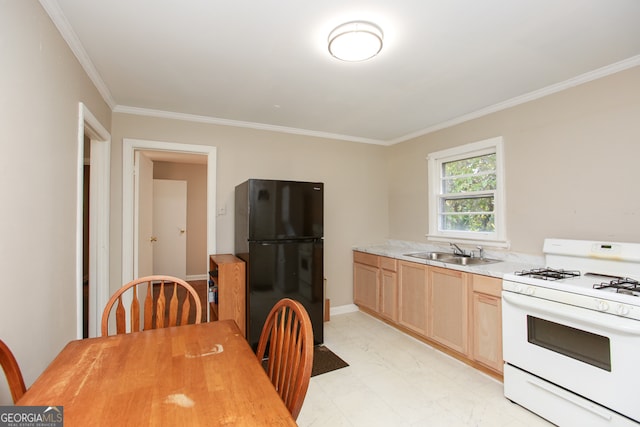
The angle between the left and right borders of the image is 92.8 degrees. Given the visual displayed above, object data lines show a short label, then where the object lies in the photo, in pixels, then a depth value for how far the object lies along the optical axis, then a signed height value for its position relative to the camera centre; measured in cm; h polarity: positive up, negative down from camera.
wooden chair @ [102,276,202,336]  155 -49
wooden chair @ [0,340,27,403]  96 -49
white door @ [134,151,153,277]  310 +7
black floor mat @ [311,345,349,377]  259 -128
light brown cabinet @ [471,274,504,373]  230 -82
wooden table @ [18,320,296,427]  84 -54
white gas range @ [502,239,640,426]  159 -70
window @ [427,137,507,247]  294 +25
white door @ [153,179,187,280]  557 -16
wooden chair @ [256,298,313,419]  97 -53
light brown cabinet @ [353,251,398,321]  337 -79
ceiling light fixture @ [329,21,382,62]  170 +102
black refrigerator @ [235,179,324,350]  275 -26
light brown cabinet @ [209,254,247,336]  268 -64
